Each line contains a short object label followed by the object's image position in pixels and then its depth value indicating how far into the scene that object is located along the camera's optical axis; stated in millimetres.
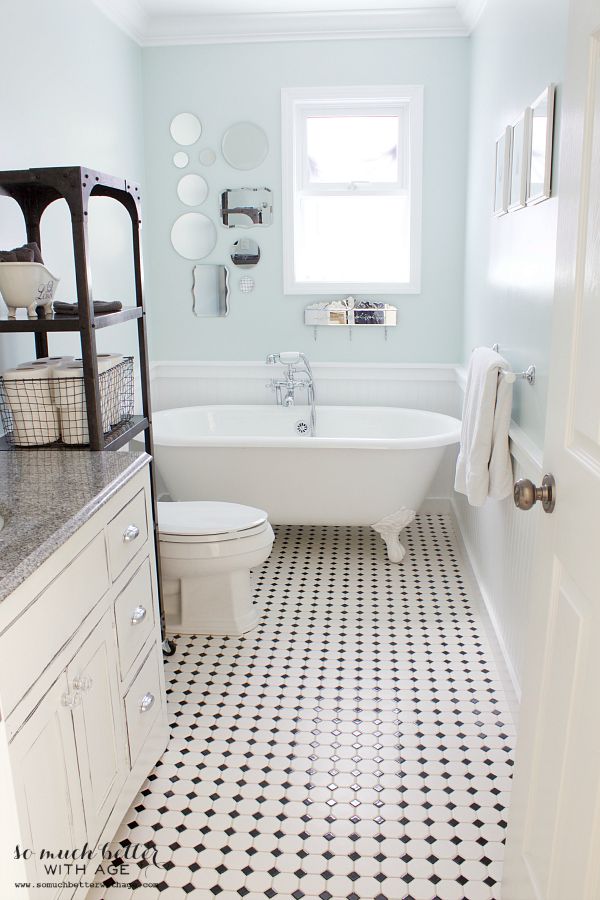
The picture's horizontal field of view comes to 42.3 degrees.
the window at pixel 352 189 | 4145
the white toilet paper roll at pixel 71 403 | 2203
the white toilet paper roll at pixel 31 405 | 2180
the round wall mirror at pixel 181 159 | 4227
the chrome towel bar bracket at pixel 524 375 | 2473
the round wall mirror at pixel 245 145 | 4176
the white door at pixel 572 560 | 1203
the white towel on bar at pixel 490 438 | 2682
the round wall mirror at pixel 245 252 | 4297
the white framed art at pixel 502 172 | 2896
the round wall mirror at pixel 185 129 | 4188
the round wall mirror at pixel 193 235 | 4301
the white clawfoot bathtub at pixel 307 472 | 3535
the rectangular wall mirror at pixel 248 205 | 4236
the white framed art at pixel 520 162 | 2531
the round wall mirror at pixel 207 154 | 4219
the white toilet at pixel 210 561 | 2902
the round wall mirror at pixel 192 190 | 4254
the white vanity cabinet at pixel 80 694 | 1315
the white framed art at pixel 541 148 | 2221
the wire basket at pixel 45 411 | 2182
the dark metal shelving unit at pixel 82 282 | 2033
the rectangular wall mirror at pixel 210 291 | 4352
